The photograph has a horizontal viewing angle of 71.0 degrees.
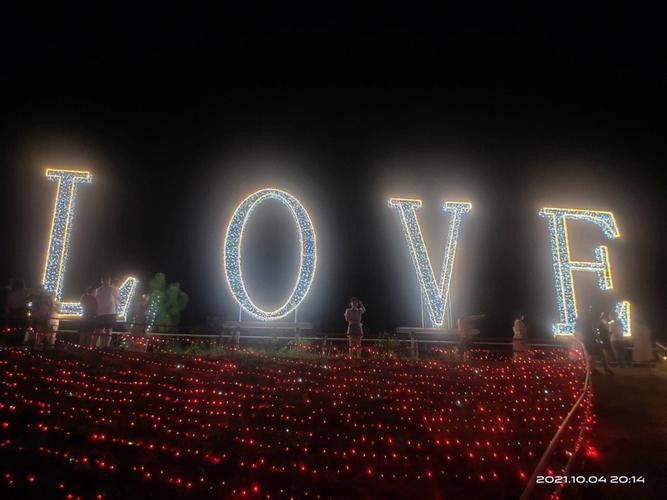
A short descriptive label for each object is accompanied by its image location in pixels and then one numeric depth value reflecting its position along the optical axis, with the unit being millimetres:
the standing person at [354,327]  10633
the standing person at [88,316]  9258
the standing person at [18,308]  8562
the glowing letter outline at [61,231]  11695
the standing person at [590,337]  8828
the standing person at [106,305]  9727
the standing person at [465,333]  11070
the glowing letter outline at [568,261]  13492
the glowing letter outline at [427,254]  12508
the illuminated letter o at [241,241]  11820
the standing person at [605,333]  10038
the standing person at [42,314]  8922
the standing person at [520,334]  11117
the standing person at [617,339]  10688
